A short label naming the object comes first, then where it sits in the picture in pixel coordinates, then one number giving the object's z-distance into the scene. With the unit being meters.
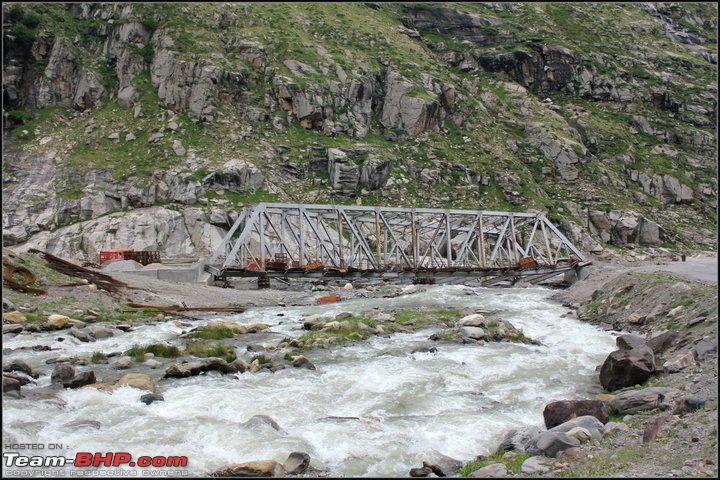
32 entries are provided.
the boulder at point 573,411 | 11.77
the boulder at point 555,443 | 9.94
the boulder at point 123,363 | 17.14
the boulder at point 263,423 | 12.06
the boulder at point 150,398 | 13.55
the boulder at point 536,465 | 9.15
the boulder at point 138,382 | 14.48
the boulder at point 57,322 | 22.65
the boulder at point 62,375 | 14.58
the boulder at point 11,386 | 12.96
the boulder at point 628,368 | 14.66
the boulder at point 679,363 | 14.40
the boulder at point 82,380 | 14.31
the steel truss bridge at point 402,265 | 42.28
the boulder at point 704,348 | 15.02
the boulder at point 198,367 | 16.20
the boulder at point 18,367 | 15.25
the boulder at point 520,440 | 10.66
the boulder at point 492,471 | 9.27
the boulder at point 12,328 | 21.41
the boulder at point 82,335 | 21.12
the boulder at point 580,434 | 10.35
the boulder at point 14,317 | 22.62
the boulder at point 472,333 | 22.62
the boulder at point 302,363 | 17.89
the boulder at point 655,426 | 9.73
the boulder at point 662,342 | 17.55
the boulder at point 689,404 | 10.69
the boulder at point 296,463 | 9.91
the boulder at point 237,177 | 70.06
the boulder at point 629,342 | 17.77
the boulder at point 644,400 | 11.97
